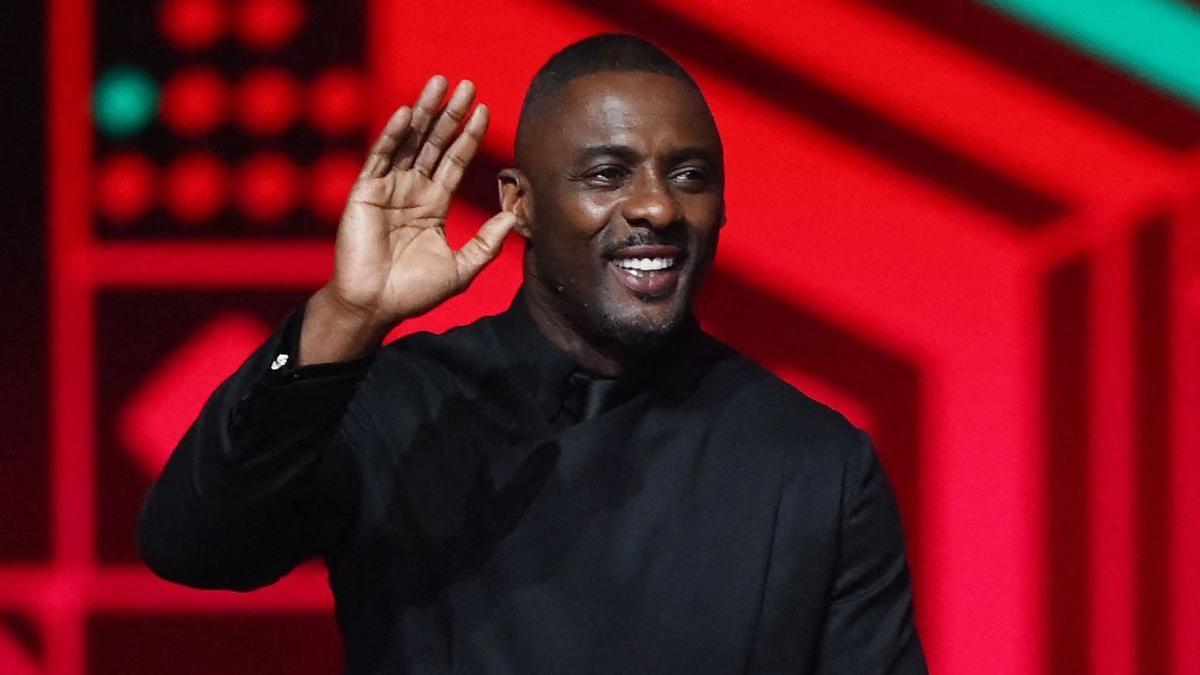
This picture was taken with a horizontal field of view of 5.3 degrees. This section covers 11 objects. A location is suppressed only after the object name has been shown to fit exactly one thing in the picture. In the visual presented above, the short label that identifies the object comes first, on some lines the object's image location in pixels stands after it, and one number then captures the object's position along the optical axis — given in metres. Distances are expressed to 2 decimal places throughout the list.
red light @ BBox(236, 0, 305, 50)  9.94
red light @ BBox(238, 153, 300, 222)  9.94
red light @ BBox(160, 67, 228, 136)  9.94
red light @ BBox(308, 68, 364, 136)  9.94
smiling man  9.35
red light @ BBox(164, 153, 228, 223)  9.94
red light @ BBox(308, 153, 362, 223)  9.94
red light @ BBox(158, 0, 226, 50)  9.94
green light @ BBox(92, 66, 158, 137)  9.93
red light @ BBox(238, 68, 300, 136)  9.95
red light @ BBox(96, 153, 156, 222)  9.94
